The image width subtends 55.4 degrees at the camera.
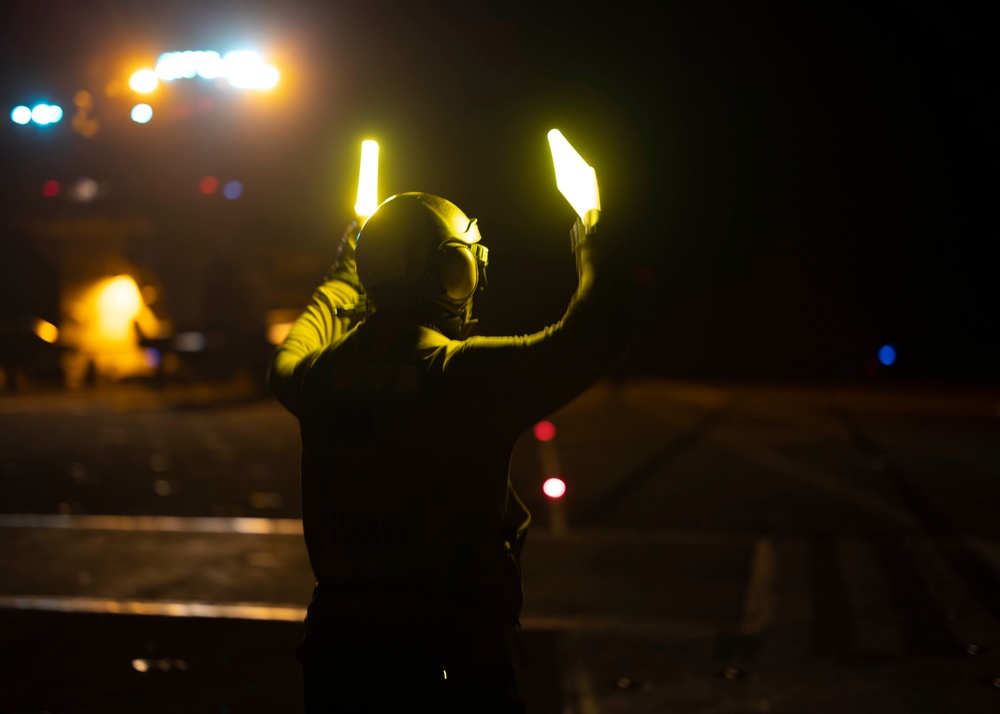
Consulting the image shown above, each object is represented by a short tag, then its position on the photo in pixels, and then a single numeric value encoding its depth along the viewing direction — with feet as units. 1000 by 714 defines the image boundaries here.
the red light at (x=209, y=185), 73.46
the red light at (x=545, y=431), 44.99
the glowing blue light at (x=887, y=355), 89.92
